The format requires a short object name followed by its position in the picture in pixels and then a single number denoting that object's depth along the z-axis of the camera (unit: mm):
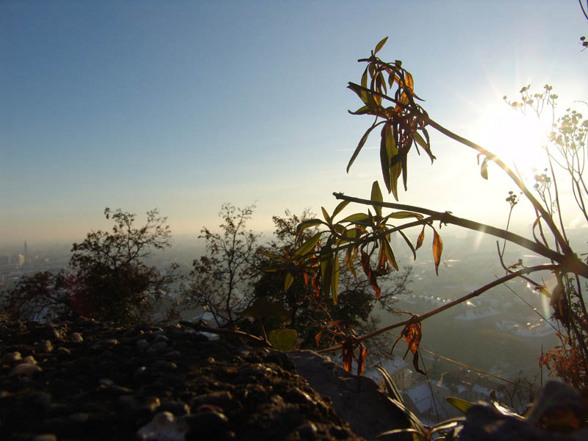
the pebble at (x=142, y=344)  1085
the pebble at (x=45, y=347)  1071
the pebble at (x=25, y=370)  863
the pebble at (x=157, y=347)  1054
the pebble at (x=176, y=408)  712
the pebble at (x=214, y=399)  753
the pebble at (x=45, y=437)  593
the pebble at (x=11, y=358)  947
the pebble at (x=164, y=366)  924
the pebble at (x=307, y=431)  674
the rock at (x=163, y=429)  642
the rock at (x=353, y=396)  957
